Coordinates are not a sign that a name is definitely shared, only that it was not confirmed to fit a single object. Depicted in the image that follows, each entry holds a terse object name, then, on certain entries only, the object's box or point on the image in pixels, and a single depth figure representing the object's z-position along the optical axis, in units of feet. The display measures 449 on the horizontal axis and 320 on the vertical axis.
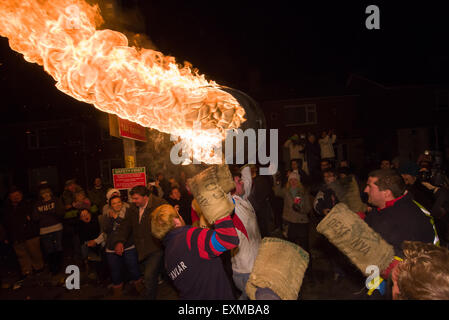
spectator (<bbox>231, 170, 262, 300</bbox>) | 13.00
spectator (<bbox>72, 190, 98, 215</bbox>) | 24.09
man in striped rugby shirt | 10.06
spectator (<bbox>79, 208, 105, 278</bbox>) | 22.02
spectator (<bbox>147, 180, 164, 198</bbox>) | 30.85
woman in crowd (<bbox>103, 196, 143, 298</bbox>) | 19.03
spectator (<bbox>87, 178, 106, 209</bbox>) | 28.94
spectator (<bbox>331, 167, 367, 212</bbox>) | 18.54
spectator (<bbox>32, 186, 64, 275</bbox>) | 24.79
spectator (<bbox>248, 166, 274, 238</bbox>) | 22.74
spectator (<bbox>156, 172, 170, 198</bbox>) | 33.21
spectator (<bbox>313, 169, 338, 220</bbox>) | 18.48
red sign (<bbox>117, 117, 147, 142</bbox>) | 21.42
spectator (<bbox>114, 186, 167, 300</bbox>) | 17.13
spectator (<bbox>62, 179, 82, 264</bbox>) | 25.79
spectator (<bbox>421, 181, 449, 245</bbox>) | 17.26
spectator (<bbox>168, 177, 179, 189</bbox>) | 28.65
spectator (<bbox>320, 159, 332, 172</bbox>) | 23.47
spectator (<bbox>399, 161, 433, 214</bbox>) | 20.29
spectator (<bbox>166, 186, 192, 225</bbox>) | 24.83
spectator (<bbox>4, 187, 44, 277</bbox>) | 24.79
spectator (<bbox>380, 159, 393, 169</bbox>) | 27.22
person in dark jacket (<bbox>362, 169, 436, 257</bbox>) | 10.15
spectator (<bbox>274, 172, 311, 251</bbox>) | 20.57
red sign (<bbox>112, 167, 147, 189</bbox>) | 25.07
